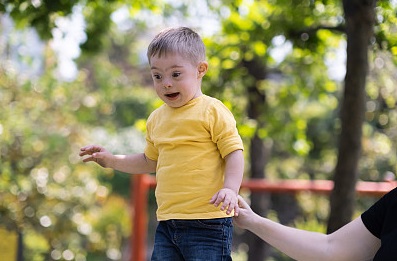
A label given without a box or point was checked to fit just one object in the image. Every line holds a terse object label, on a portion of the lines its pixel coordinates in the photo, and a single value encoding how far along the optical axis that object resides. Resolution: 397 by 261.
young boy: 4.23
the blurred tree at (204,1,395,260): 7.18
